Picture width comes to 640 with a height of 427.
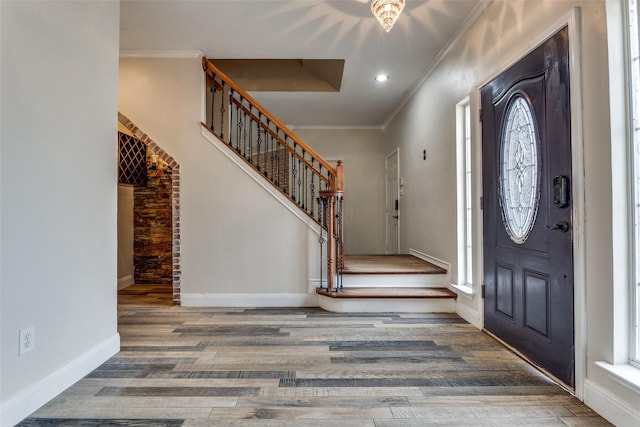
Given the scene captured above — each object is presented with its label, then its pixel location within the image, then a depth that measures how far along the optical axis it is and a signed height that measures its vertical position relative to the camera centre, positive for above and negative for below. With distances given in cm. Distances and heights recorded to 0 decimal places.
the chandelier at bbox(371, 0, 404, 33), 260 +155
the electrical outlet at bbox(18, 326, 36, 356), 177 -64
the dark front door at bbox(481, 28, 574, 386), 204 +4
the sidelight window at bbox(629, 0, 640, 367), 171 +16
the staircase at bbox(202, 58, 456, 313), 363 -67
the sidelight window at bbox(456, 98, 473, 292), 346 +22
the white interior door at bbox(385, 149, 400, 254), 611 +23
